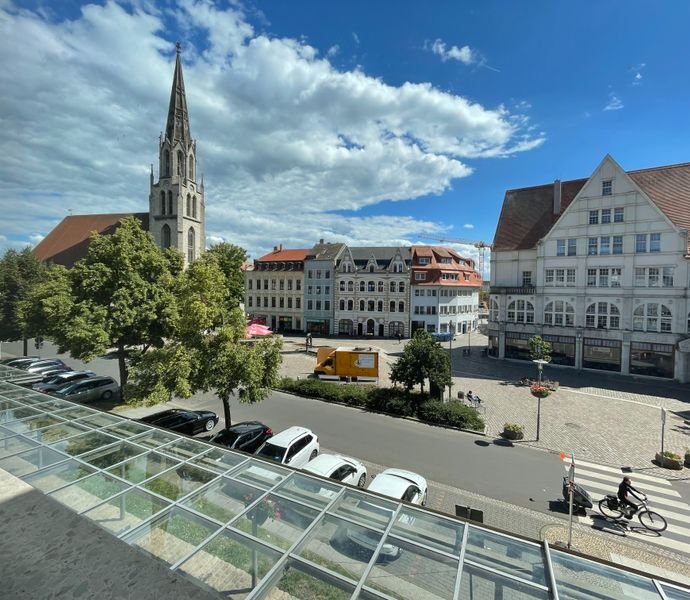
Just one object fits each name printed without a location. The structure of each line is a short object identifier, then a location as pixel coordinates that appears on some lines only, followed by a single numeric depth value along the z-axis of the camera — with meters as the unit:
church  55.78
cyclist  11.33
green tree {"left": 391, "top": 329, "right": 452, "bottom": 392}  20.11
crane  130.50
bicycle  11.30
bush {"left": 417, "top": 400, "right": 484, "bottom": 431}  19.16
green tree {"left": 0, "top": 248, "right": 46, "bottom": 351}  33.16
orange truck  29.09
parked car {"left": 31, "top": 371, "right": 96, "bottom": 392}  22.00
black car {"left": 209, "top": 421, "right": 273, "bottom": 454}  14.89
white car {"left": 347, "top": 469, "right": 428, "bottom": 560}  11.22
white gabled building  30.91
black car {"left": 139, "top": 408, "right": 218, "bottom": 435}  17.25
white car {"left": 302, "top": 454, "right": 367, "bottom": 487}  12.01
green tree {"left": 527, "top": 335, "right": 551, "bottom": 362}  31.11
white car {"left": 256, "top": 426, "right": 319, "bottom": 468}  13.45
